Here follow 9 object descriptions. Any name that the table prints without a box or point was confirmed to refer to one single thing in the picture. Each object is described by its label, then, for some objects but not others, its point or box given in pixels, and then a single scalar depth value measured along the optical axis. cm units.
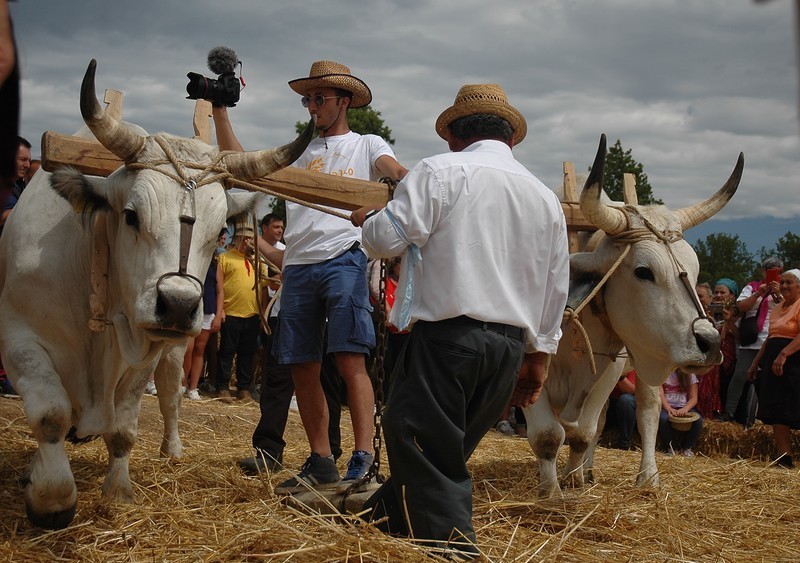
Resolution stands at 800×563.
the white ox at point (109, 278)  383
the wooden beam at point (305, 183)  427
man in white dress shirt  342
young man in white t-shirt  470
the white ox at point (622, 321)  518
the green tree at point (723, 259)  3172
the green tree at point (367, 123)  2286
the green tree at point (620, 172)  2194
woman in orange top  874
